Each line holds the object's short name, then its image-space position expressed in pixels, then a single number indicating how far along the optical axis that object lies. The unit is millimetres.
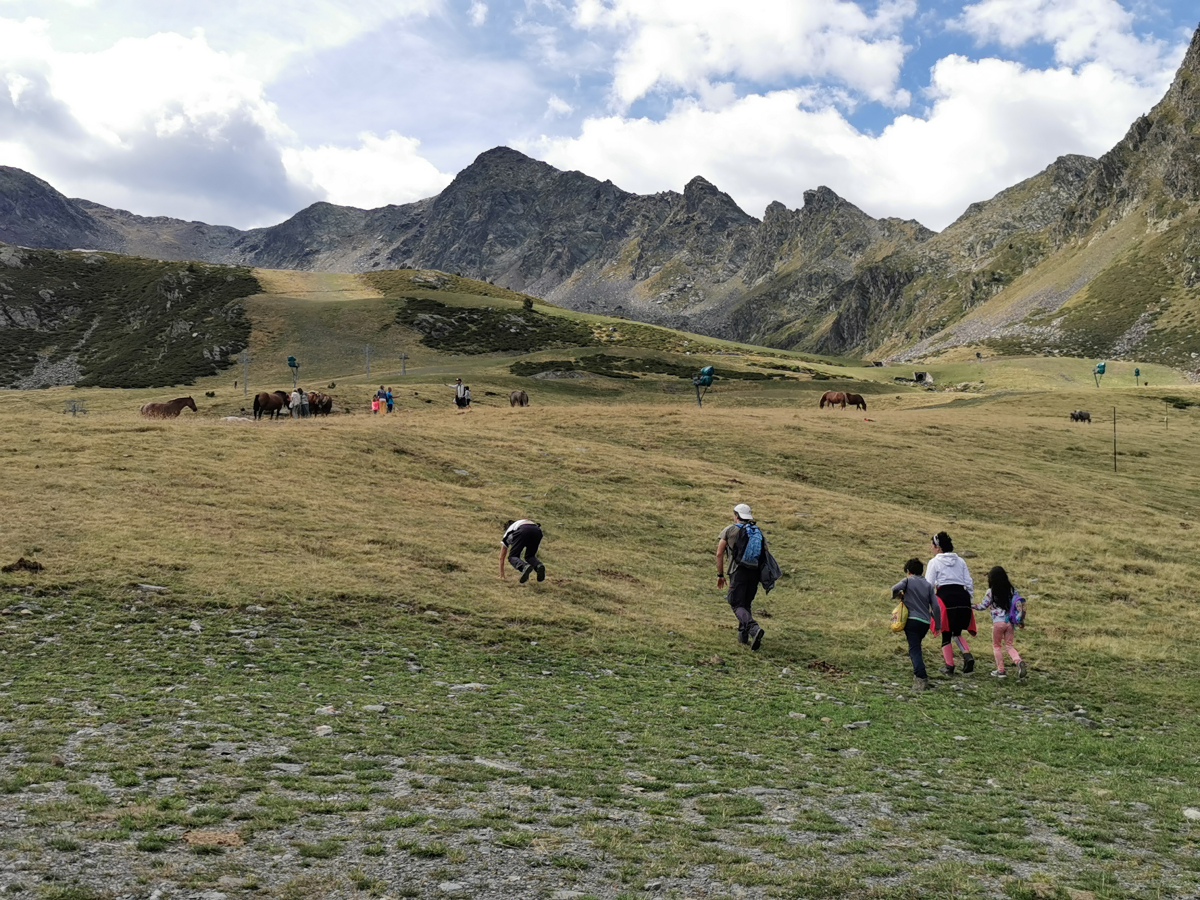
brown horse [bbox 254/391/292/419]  52719
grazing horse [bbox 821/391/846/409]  80500
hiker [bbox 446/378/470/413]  63500
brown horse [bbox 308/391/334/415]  56844
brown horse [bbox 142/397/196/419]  51081
